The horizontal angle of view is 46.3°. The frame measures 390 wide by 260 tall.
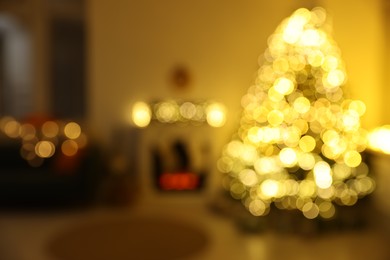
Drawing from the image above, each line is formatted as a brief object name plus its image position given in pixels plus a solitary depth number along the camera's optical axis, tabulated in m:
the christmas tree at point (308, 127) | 2.91
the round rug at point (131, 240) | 2.98
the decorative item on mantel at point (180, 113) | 3.73
